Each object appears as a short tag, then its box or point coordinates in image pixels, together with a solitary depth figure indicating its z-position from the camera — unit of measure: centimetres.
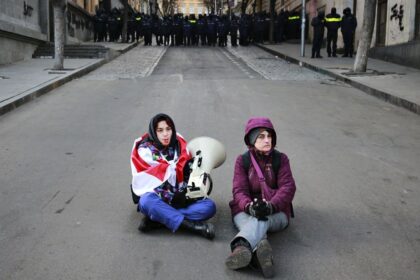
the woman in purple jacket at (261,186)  442
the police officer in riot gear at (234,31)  3478
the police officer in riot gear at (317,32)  2350
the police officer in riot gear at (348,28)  2375
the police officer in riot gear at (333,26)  2405
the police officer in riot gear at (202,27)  3538
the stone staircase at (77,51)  2402
